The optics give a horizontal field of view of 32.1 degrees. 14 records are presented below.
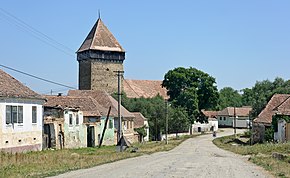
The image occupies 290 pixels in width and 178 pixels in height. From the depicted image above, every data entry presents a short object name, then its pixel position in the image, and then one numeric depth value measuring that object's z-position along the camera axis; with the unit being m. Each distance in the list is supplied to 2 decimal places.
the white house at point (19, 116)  36.91
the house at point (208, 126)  109.51
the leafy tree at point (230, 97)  171.91
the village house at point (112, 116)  61.65
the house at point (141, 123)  76.59
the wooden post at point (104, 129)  55.33
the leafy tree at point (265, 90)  82.61
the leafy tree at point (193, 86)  94.94
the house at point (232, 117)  131.50
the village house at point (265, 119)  56.44
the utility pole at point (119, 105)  46.54
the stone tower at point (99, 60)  95.00
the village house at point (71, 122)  47.28
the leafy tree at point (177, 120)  85.62
